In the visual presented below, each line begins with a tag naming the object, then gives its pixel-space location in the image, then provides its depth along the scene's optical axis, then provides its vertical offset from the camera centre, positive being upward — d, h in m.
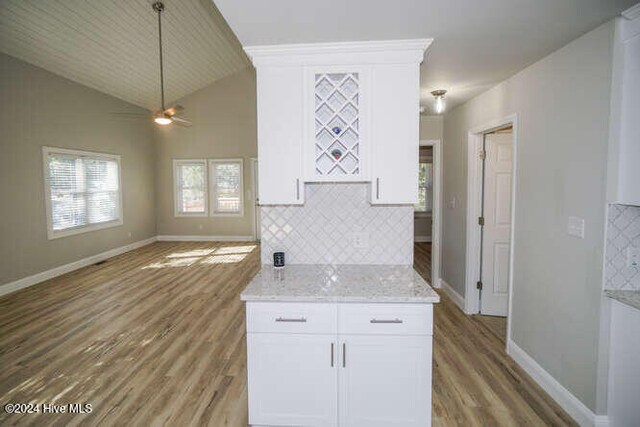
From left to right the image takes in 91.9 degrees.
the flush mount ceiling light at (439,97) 3.14 +1.00
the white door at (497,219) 3.43 -0.29
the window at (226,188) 7.95 +0.14
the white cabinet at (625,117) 1.68 +0.43
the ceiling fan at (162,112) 4.33 +1.22
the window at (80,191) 5.02 +0.05
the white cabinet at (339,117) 1.99 +0.50
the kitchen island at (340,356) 1.71 -0.91
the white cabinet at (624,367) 1.71 -0.98
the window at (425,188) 8.34 +0.15
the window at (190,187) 7.97 +0.17
